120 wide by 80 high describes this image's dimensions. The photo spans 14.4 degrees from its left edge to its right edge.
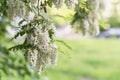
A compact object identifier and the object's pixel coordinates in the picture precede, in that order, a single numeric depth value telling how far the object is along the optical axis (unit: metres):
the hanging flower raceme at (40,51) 2.06
